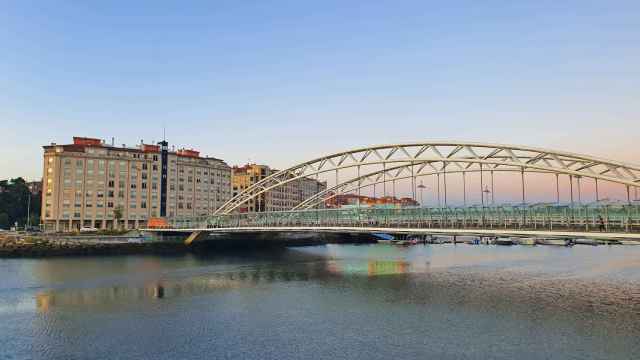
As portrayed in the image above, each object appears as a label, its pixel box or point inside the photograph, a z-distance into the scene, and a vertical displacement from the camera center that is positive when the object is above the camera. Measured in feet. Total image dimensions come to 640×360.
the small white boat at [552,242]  406.62 -18.70
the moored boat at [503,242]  411.09 -17.55
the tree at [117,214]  362.94 +9.62
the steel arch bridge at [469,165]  129.80 +20.05
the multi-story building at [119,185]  355.15 +32.75
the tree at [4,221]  361.30 +5.80
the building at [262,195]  509.76 +37.94
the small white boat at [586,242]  406.13 -19.36
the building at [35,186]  479.82 +42.85
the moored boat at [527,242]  412.77 -17.88
